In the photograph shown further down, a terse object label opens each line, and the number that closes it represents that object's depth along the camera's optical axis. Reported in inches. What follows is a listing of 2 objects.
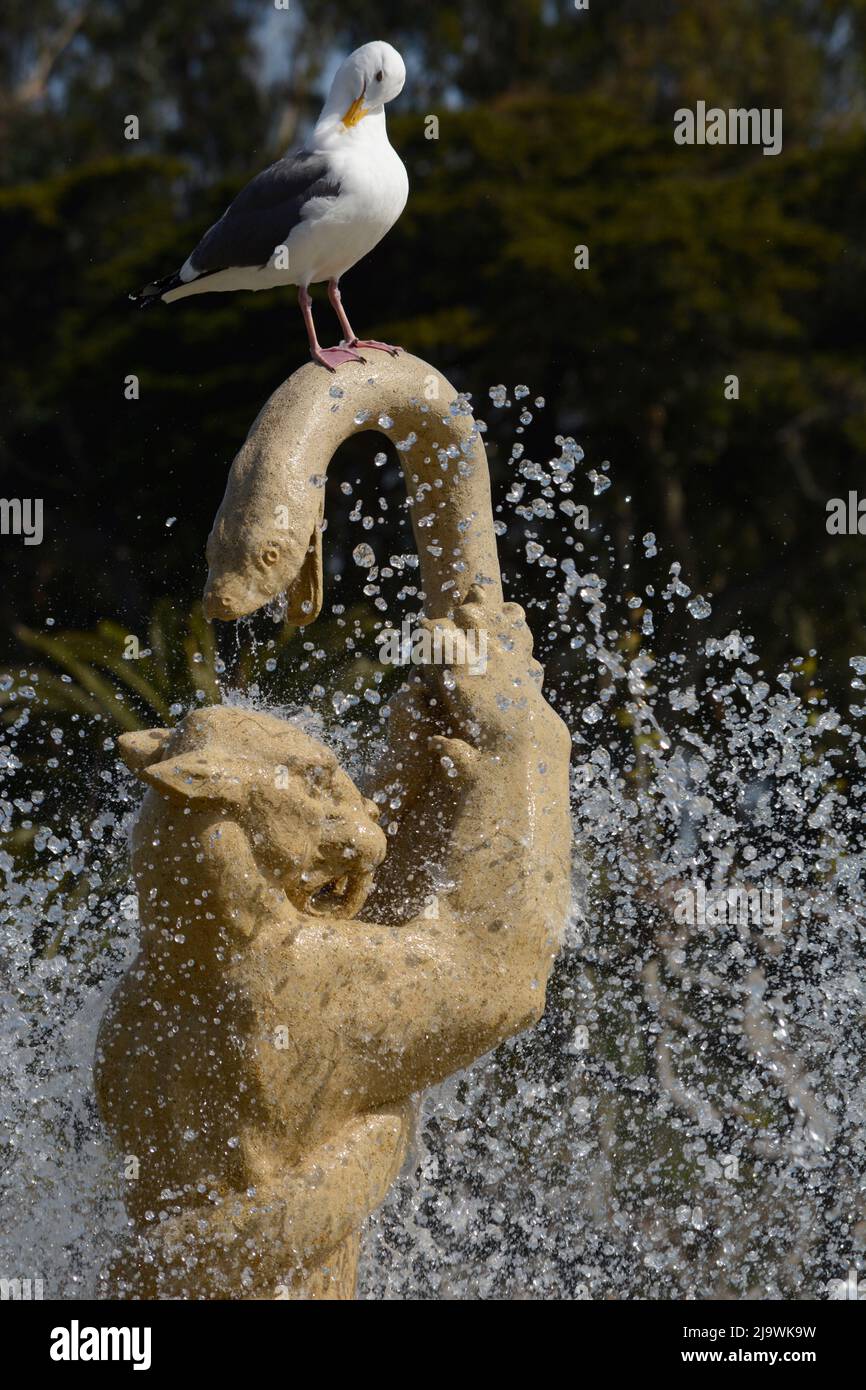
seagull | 255.1
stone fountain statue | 209.9
